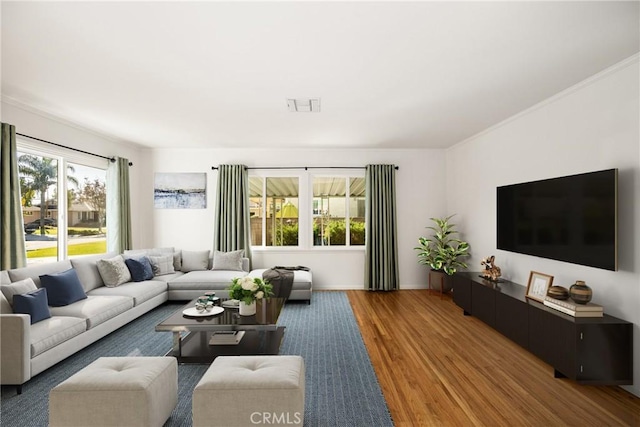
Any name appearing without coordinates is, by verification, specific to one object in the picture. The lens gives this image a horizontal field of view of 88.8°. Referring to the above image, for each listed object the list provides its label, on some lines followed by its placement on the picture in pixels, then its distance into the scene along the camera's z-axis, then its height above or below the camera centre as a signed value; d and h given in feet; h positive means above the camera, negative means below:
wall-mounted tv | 8.66 -0.22
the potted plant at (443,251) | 17.87 -2.18
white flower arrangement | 10.57 -2.50
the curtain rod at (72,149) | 12.72 +3.03
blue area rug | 7.30 -4.53
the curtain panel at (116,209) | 17.33 +0.33
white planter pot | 10.61 -3.10
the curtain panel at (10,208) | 11.09 +0.27
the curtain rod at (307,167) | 20.02 +2.84
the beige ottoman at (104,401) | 6.03 -3.46
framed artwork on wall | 20.03 +1.49
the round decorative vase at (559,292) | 9.57 -2.40
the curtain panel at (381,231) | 19.57 -1.10
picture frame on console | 10.53 -2.46
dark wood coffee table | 9.69 -3.90
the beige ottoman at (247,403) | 6.05 -3.51
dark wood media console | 8.33 -3.56
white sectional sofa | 8.09 -3.24
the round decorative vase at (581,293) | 8.96 -2.27
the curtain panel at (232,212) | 19.30 +0.13
